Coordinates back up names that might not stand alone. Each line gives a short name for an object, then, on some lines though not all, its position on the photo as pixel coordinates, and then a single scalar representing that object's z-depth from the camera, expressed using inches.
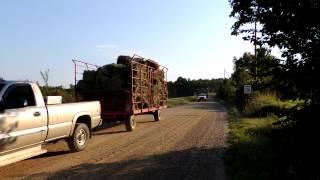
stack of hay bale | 510.5
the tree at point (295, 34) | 238.5
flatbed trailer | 505.3
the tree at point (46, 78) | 727.8
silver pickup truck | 266.5
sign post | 924.6
